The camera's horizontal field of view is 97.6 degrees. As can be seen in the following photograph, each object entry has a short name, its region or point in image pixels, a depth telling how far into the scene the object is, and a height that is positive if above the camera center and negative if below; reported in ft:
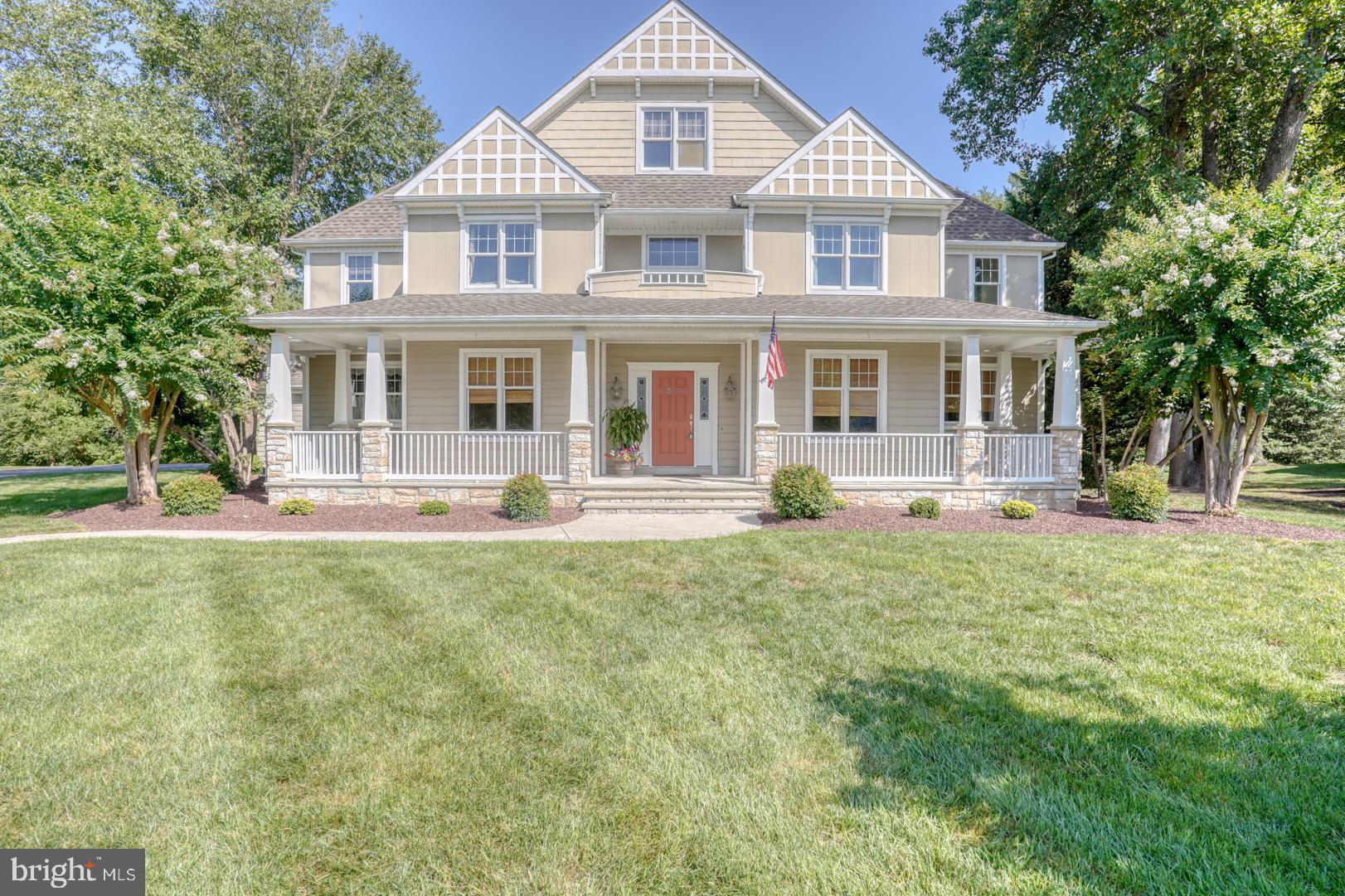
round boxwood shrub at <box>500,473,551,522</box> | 32.12 -3.17
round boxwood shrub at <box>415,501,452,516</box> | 33.63 -3.90
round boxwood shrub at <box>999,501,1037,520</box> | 32.81 -3.72
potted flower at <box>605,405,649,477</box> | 41.57 +0.39
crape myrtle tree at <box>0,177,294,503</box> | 31.99 +7.89
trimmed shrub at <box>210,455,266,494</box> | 43.16 -2.54
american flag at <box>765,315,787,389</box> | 33.96 +4.67
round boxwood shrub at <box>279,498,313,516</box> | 33.78 -3.89
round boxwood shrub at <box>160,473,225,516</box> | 33.30 -3.25
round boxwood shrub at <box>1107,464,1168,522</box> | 31.63 -2.80
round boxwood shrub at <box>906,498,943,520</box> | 32.55 -3.64
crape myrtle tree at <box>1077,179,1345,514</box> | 29.40 +7.33
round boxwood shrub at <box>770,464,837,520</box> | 30.94 -2.75
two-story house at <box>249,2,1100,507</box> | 36.60 +8.44
